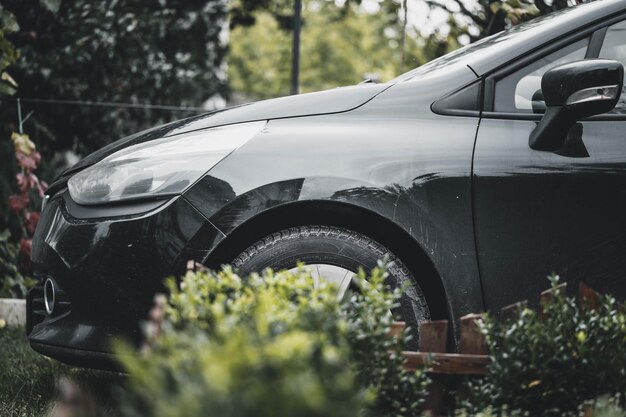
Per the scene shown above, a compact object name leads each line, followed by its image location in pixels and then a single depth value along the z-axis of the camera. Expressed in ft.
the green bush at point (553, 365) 11.95
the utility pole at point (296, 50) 36.64
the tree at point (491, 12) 27.18
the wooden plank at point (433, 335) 12.93
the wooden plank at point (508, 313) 13.00
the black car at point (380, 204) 15.72
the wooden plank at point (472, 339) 13.17
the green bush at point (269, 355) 7.39
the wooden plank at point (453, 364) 12.56
